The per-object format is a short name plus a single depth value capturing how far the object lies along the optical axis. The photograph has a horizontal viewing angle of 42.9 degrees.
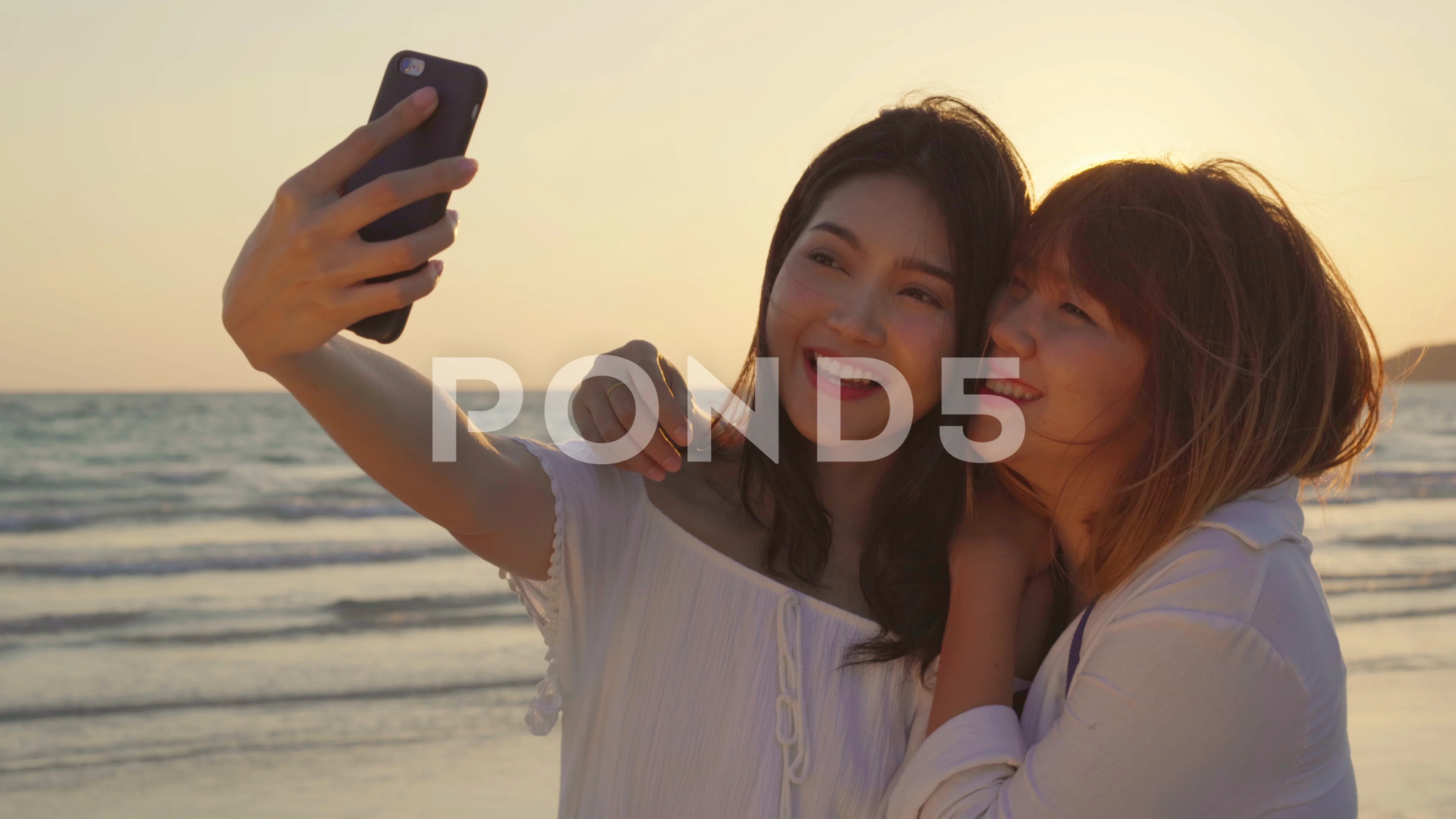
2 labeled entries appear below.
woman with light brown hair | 0.92
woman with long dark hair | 1.00
